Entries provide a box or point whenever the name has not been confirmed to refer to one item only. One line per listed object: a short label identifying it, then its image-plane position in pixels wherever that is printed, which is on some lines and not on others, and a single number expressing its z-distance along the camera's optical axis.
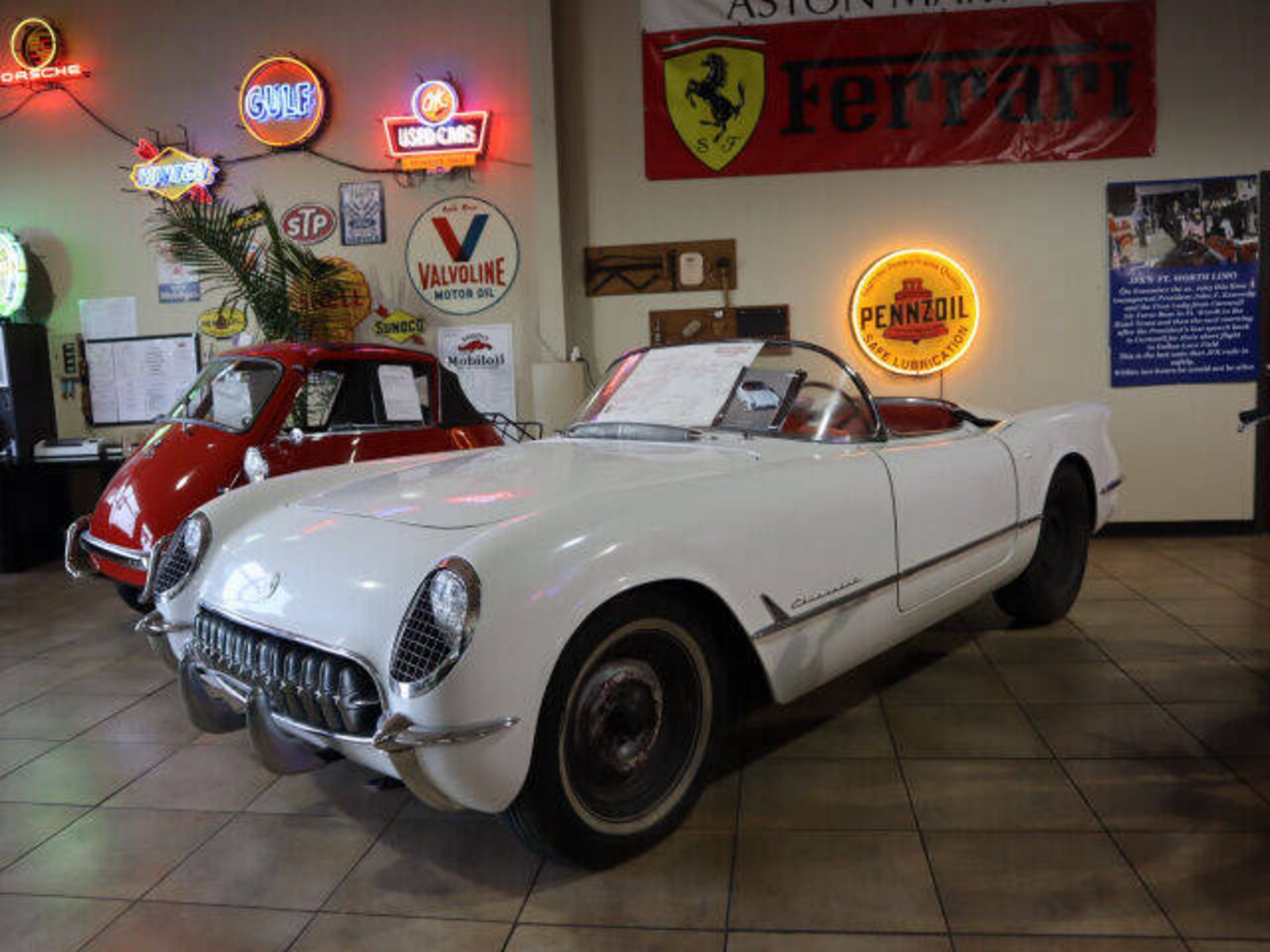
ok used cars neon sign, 6.22
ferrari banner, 5.63
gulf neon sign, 6.41
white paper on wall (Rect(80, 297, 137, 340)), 6.87
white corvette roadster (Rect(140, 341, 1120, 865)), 1.69
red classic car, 3.92
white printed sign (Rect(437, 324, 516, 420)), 6.41
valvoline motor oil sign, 6.33
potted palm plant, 5.84
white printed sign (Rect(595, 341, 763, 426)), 2.76
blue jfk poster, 5.62
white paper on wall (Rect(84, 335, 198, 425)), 6.80
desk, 6.01
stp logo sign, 6.52
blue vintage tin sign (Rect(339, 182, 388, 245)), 6.44
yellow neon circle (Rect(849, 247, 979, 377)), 5.85
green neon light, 6.73
